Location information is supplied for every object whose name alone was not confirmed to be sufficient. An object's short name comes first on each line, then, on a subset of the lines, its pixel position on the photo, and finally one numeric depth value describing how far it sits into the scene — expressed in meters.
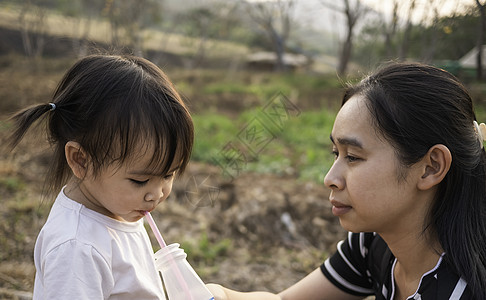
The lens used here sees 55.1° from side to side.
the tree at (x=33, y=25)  6.88
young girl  1.15
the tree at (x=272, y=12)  7.58
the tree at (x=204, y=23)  10.82
